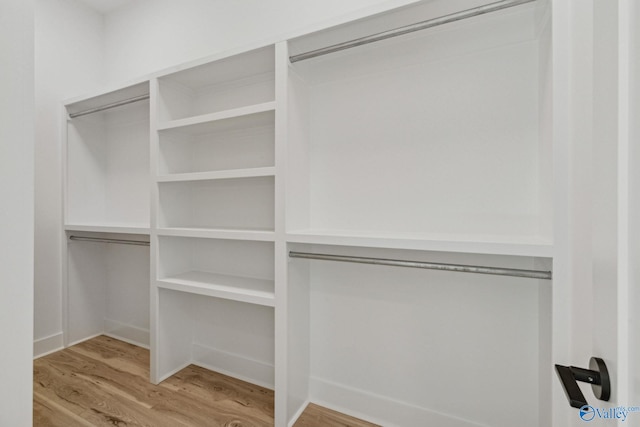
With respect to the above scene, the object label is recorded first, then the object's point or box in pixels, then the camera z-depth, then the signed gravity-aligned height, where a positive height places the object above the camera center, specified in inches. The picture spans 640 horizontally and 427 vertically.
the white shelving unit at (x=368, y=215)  52.5 -0.9
